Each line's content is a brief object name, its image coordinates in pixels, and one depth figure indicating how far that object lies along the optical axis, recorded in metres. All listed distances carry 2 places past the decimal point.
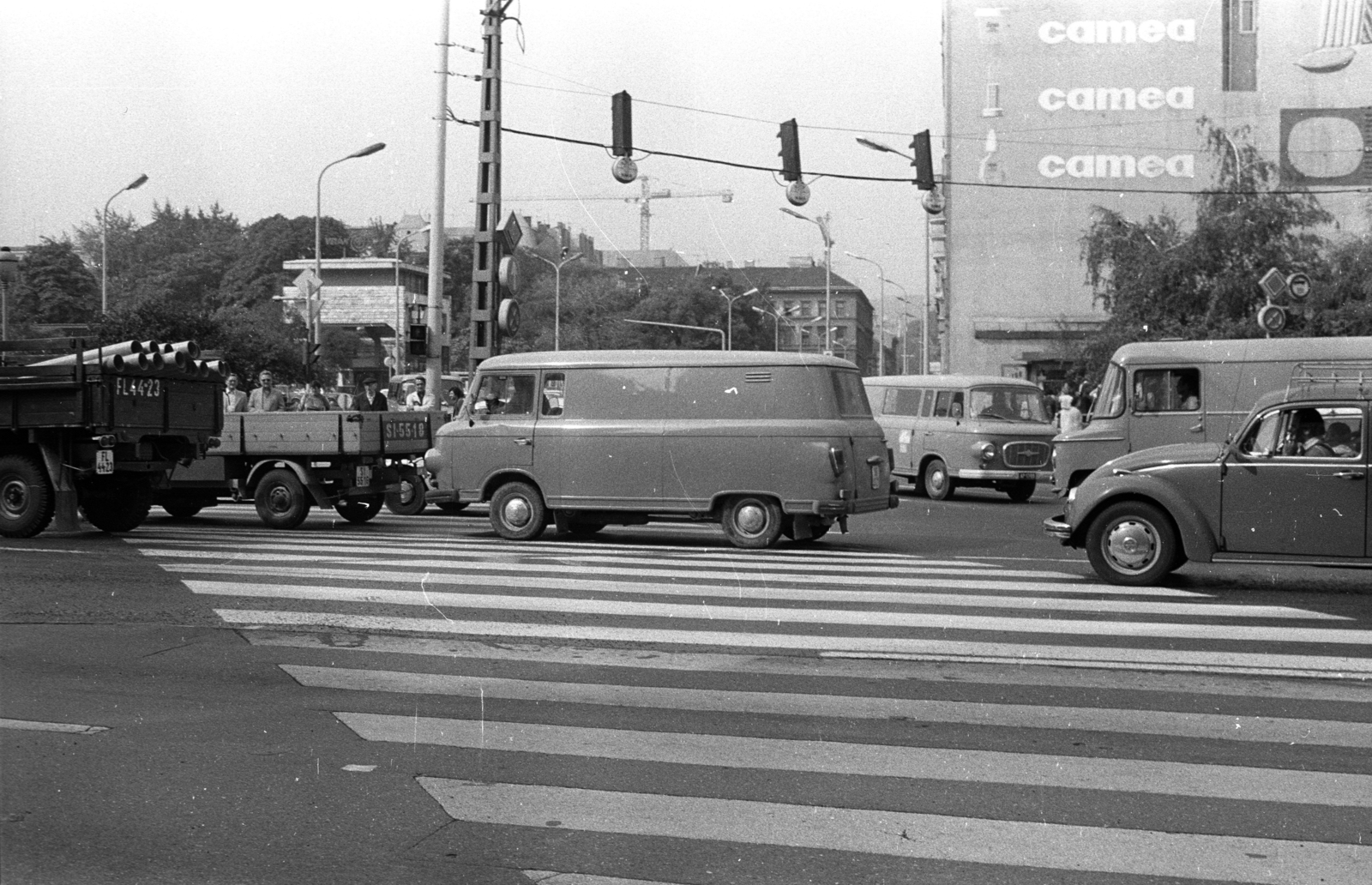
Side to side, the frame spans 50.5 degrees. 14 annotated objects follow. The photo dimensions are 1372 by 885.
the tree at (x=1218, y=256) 38.53
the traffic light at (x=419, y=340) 24.20
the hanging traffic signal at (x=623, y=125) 21.64
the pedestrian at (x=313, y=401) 20.55
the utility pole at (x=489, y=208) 23.73
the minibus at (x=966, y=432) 23.91
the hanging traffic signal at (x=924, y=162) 23.80
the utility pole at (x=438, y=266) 24.55
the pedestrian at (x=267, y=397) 19.73
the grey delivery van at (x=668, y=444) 14.86
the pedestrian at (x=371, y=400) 21.31
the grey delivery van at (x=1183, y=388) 18.19
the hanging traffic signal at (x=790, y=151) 22.83
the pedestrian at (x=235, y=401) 21.38
